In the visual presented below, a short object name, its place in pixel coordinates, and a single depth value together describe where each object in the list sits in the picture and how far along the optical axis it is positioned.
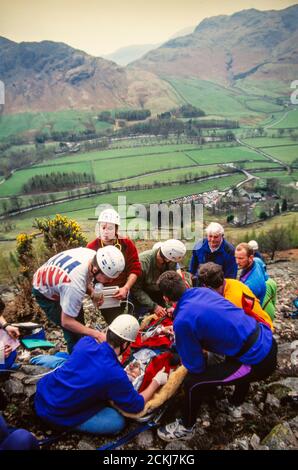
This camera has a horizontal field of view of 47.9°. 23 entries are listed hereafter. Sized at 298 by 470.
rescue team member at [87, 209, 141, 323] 5.46
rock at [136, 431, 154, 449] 3.75
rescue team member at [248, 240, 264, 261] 7.24
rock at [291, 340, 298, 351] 5.80
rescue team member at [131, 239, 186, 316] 5.23
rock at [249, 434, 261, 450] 3.64
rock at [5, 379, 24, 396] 4.32
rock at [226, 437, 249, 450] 3.66
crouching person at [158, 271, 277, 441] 3.42
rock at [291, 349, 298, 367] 5.32
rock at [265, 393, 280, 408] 4.31
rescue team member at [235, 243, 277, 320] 5.29
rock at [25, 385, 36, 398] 4.25
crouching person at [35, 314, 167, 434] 3.40
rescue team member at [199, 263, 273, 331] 3.93
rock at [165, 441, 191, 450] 3.66
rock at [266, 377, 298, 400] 4.47
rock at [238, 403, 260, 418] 4.16
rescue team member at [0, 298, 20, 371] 4.26
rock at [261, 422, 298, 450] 3.56
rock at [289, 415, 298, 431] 3.87
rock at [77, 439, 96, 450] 3.64
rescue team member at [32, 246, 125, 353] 4.08
